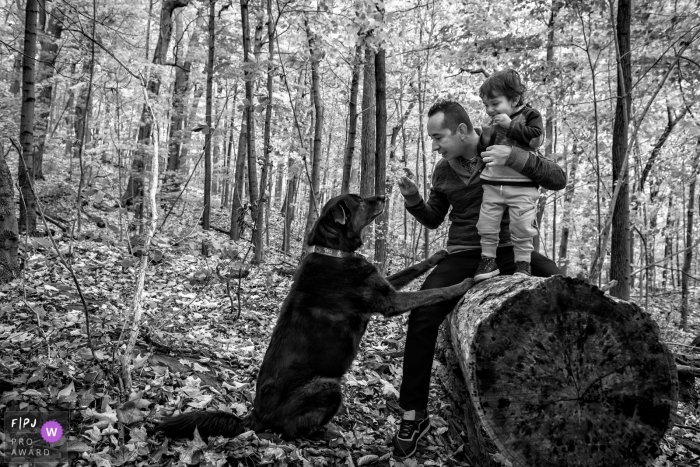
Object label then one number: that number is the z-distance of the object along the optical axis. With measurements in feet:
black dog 10.71
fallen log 7.70
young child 11.23
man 10.52
